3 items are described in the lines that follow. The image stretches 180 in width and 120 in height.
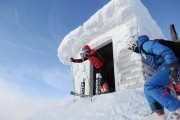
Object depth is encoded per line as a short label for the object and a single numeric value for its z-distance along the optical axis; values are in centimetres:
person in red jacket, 524
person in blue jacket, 186
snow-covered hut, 435
